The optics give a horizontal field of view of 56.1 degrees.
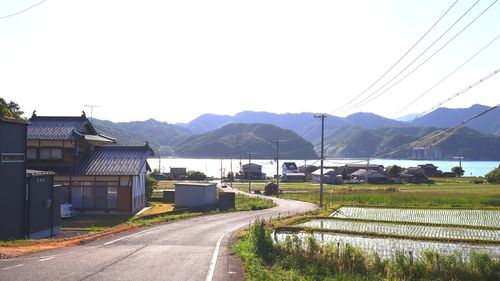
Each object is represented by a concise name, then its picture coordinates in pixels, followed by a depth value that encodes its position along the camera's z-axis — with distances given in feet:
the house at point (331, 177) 359.87
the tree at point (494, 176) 297.33
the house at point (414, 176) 346.60
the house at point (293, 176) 407.03
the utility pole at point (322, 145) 151.79
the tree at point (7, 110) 137.49
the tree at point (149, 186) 154.71
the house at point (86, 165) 123.54
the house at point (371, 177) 349.92
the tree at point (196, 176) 335.47
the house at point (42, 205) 82.12
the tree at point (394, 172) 375.25
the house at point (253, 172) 420.77
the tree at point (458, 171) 408.05
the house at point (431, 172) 419.82
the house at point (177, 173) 380.52
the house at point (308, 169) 439.55
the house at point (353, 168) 430.20
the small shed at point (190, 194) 145.79
